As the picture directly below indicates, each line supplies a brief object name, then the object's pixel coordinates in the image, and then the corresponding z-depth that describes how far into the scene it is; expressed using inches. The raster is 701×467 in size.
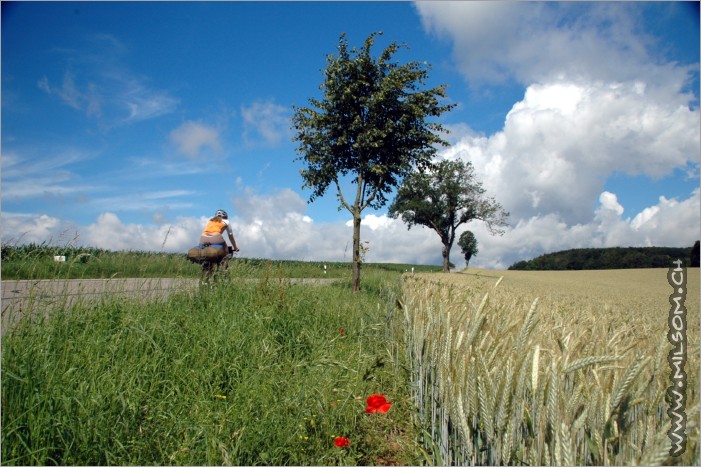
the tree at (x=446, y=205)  1775.3
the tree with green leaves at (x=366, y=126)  423.5
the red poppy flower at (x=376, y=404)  88.7
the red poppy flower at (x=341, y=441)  87.1
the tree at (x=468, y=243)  2509.8
